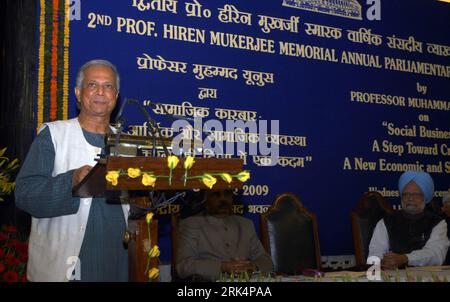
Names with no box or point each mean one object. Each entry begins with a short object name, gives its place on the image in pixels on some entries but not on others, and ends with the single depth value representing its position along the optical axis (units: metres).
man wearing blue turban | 4.27
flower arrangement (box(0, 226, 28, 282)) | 2.69
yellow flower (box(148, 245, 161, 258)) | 1.90
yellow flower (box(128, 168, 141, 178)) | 1.67
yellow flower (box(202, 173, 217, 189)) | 1.77
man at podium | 2.19
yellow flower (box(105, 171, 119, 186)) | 1.64
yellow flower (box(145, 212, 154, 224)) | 1.92
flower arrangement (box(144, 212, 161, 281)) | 1.90
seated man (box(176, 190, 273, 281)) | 3.79
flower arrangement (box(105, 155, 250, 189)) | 1.65
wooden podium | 1.70
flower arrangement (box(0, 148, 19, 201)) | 3.05
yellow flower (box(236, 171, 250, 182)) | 1.84
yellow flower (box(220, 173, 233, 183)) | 1.81
